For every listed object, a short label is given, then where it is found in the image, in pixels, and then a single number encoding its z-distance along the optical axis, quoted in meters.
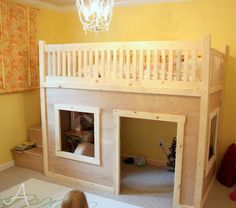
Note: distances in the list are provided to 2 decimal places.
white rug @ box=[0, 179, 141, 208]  2.71
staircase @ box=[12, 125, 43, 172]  3.53
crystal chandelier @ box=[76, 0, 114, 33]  2.40
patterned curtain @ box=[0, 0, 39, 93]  3.42
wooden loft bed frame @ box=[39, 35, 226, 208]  2.46
